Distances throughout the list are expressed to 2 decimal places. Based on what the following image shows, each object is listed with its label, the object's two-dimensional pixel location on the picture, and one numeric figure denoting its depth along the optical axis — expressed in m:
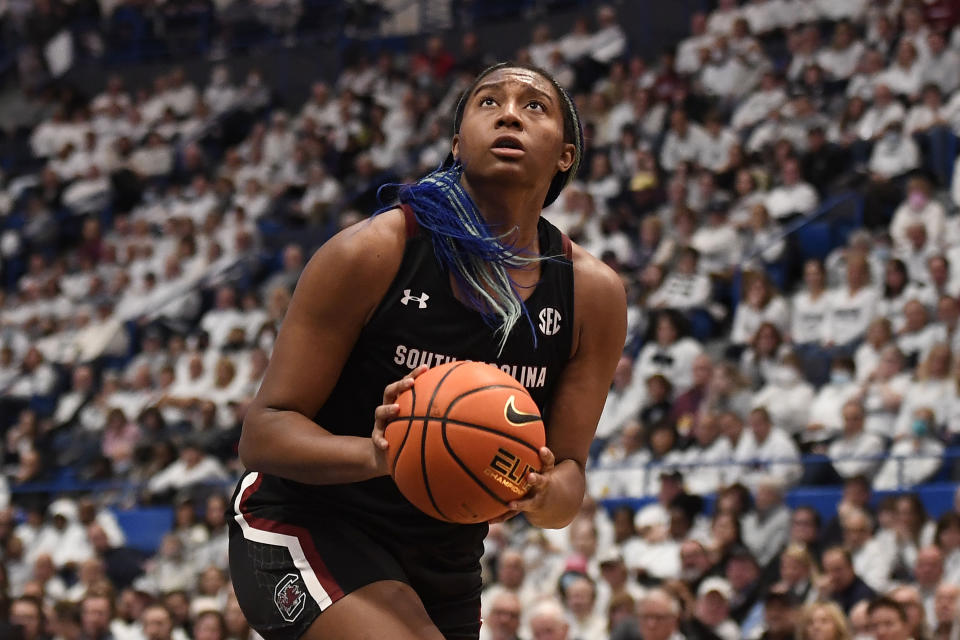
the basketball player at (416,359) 7.00
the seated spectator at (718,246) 24.48
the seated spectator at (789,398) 20.62
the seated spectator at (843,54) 26.50
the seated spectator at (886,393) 19.30
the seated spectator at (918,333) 20.02
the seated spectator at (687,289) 23.80
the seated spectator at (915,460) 18.34
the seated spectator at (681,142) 27.19
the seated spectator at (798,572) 16.33
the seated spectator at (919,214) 22.06
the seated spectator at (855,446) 18.94
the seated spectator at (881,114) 24.25
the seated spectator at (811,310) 22.17
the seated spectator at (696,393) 21.48
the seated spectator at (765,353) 21.52
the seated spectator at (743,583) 16.87
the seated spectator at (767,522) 17.98
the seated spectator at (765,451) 19.66
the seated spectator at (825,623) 14.11
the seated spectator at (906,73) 24.86
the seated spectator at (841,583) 15.80
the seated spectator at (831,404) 19.92
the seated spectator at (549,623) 15.59
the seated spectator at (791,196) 24.52
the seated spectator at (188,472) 25.23
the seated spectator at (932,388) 18.87
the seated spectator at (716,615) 16.28
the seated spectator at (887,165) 23.31
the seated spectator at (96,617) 19.83
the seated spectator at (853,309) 21.53
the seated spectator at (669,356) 22.52
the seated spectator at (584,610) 17.41
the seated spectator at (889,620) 13.77
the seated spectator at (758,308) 22.48
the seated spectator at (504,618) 16.64
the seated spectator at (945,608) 14.62
